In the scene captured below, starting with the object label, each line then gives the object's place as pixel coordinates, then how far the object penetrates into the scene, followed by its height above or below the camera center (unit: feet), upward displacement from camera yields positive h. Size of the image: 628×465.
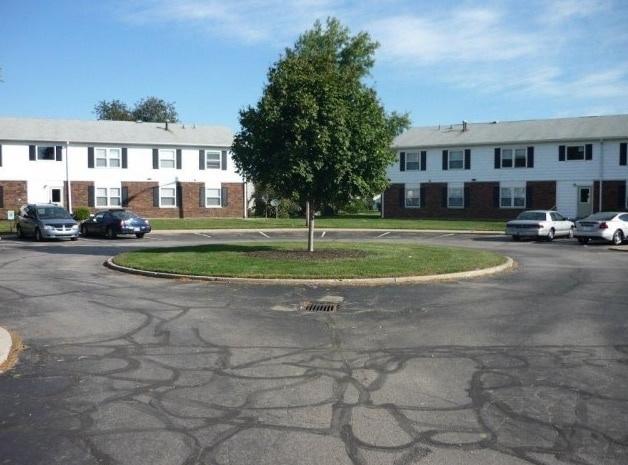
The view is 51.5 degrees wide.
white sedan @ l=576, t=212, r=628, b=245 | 87.92 -4.40
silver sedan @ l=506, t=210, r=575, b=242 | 96.07 -4.53
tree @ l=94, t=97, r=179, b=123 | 290.56 +38.98
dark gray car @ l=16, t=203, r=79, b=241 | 92.32 -3.57
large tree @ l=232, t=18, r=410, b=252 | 58.75 +5.61
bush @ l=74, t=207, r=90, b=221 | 131.03 -3.21
